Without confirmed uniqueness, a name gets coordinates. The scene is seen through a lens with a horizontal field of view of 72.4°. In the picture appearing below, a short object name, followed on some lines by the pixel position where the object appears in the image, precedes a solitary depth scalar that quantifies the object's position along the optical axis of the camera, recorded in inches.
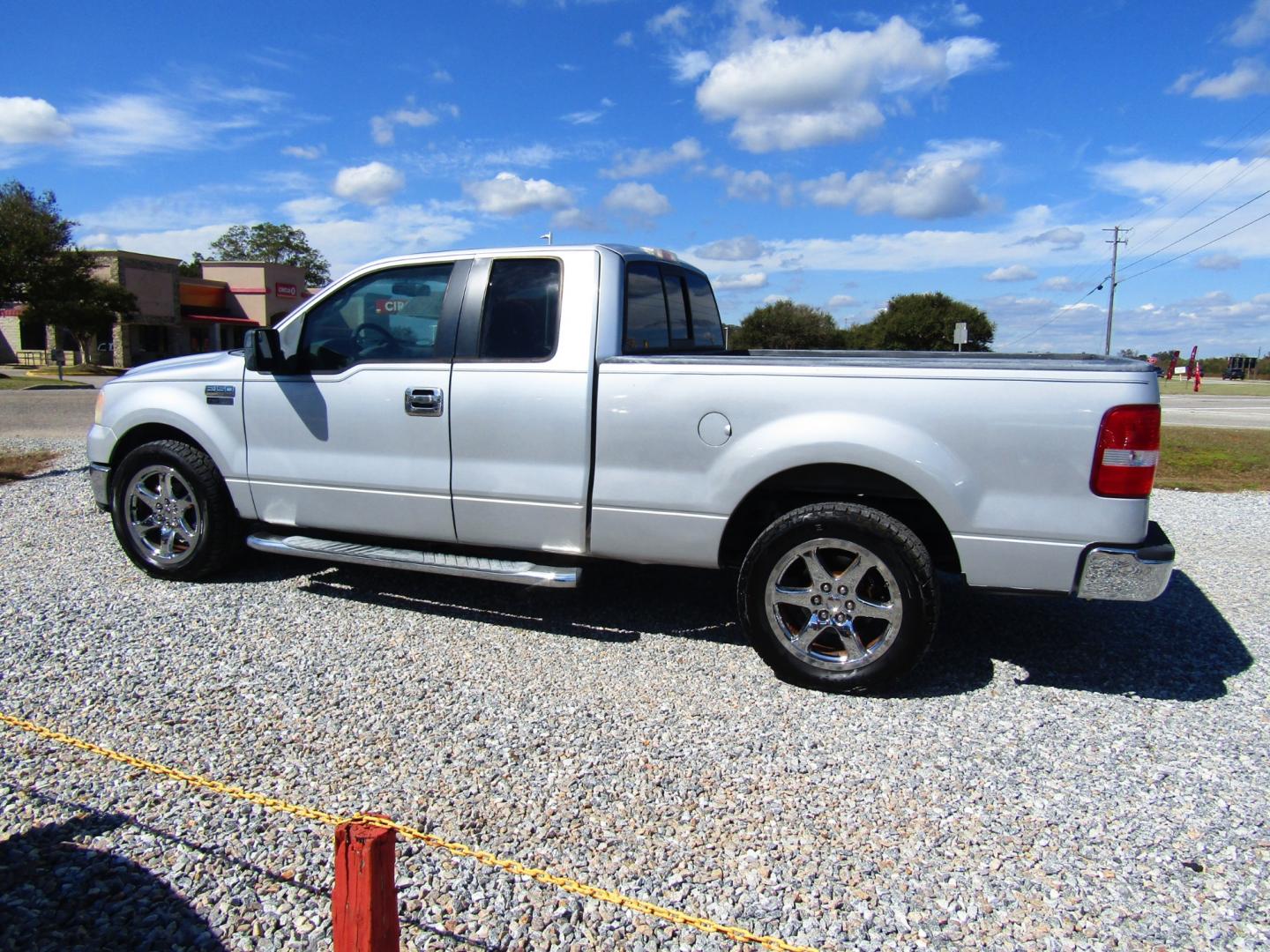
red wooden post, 69.5
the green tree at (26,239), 1327.5
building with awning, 1797.5
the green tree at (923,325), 2058.3
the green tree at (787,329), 1966.0
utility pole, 2136.8
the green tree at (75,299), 1386.6
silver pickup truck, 142.7
